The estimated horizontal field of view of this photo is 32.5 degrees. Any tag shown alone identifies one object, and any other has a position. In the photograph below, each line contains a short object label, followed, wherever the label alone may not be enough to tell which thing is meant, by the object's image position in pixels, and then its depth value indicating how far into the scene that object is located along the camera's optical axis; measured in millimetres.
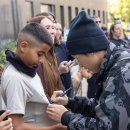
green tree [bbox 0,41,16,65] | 3904
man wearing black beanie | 1274
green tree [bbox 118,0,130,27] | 26871
